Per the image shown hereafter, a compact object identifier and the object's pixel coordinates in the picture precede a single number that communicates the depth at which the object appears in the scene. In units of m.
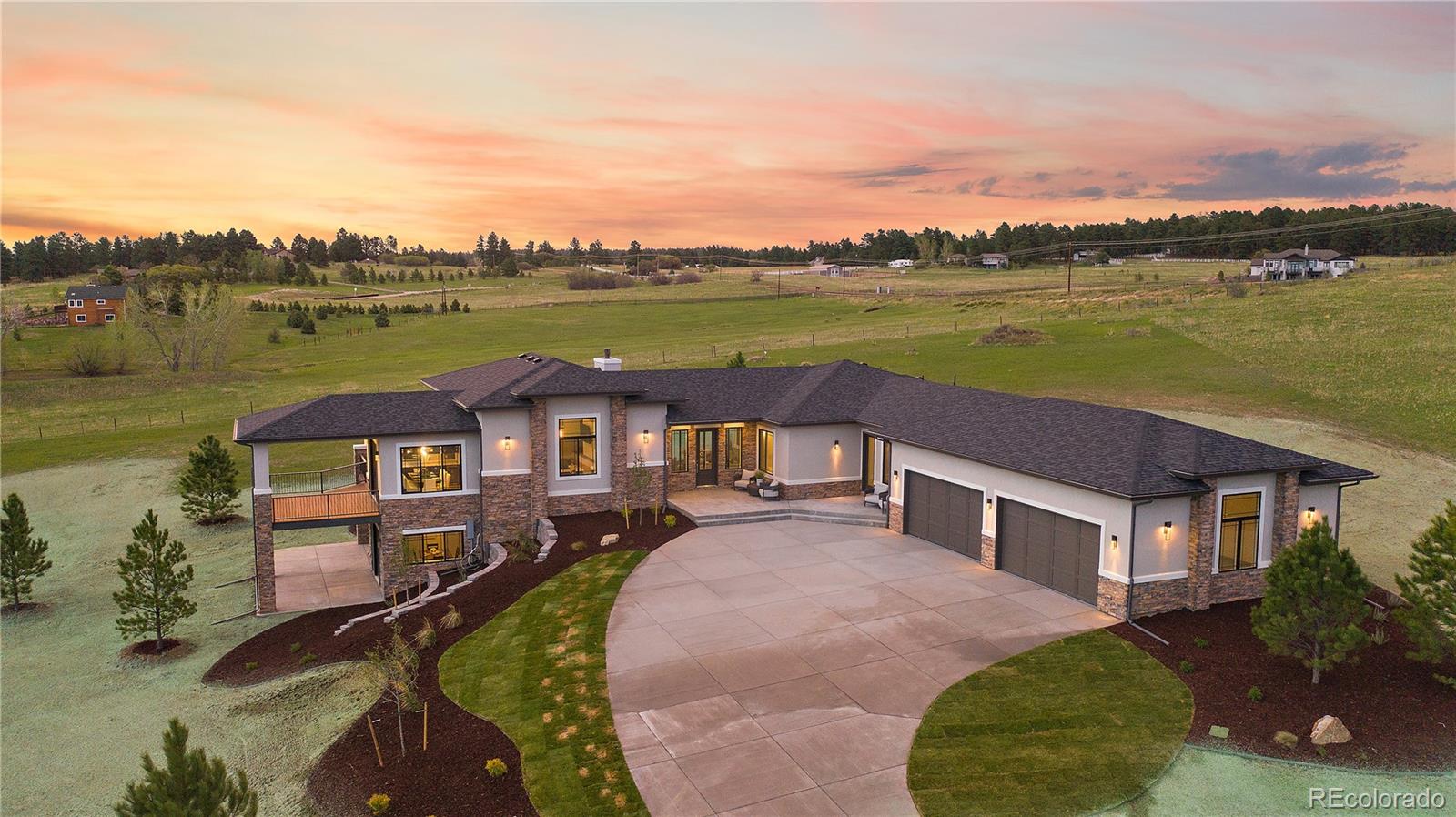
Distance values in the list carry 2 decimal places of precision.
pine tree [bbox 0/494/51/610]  21.97
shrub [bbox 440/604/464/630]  17.69
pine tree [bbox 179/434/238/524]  28.81
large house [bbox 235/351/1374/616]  17.80
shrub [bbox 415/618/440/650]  16.81
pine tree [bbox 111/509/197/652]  19.36
